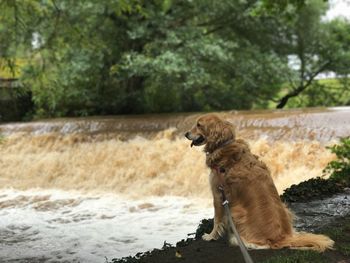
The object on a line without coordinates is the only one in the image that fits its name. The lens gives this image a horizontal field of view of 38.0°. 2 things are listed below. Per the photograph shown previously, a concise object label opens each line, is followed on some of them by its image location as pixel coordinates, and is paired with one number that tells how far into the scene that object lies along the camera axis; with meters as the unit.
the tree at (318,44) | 19.11
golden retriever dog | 4.06
